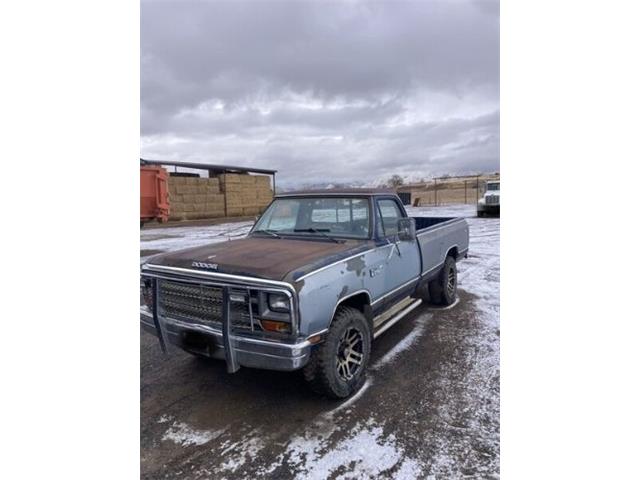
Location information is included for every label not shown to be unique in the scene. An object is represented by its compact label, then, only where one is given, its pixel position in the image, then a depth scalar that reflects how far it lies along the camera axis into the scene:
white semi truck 20.00
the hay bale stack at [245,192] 21.28
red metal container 9.77
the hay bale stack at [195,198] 18.94
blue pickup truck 2.93
